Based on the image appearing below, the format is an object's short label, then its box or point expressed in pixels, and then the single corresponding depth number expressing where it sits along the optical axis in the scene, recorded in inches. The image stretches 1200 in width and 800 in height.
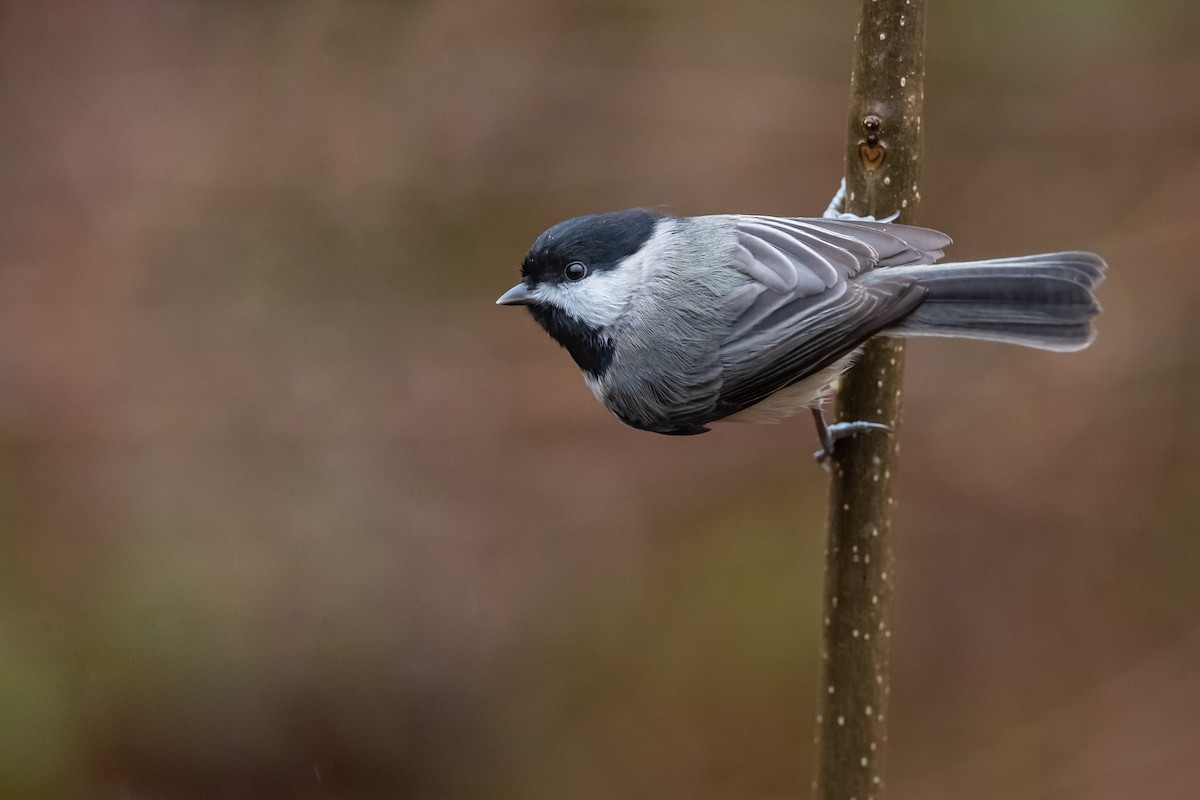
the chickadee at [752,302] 178.9
